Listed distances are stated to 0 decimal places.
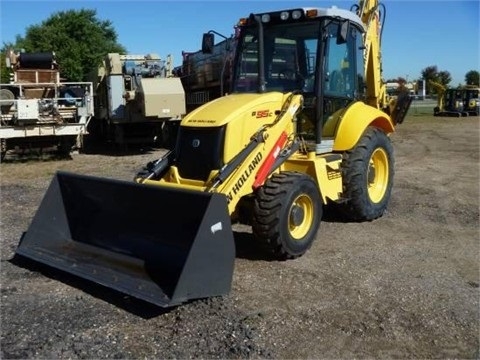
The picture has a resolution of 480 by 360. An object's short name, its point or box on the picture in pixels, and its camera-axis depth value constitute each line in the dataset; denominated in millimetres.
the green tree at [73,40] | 40978
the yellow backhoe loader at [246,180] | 4617
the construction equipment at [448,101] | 31672
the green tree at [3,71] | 34719
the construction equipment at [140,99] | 13961
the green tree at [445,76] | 59103
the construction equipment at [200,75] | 14725
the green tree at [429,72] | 60262
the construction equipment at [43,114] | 13320
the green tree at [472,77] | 64750
